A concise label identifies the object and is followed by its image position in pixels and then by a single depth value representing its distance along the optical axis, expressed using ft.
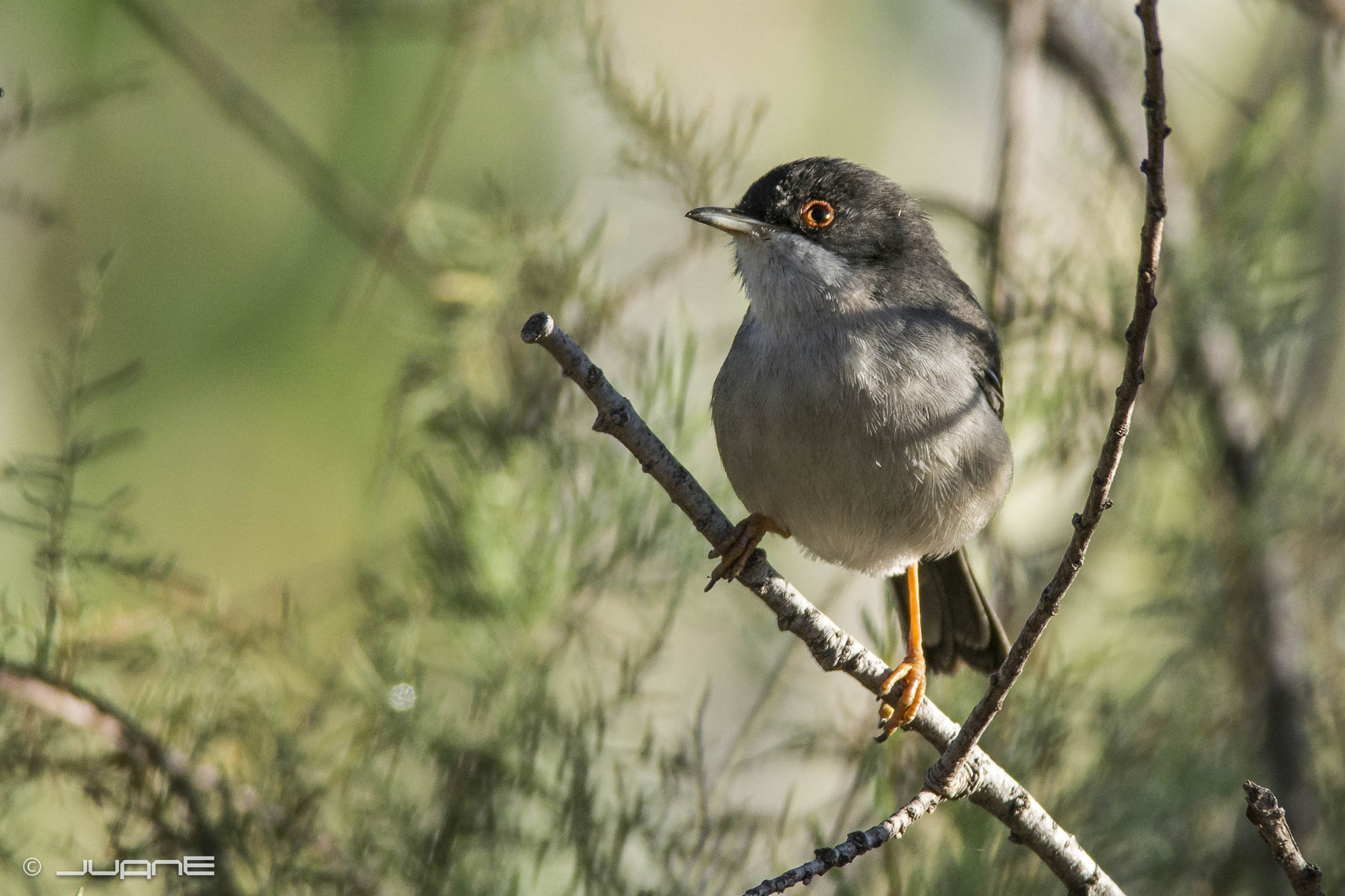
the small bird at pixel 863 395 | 20.58
